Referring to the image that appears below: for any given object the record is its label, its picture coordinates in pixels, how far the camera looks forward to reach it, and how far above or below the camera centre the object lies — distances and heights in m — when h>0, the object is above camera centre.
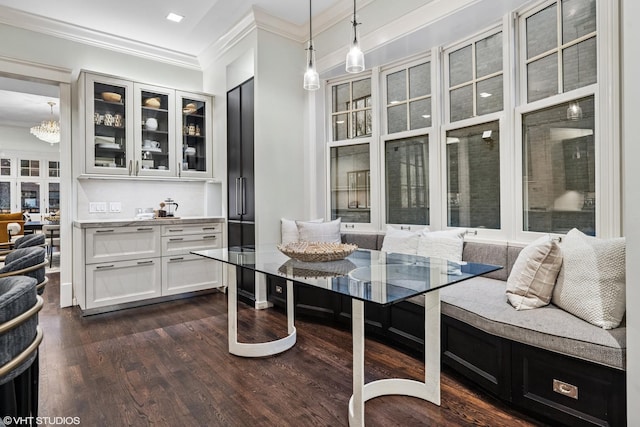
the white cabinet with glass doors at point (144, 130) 3.99 +1.02
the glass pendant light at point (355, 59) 2.31 +0.98
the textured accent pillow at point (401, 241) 3.14 -0.25
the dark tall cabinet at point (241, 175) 4.03 +0.46
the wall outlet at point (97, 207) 4.18 +0.11
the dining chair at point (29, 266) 1.47 -0.20
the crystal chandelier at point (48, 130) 6.92 +1.65
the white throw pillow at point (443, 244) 2.89 -0.26
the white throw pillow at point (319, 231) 3.74 -0.18
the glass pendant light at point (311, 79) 2.64 +0.99
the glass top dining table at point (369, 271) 1.54 -0.31
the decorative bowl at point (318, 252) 2.23 -0.23
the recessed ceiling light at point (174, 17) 3.78 +2.09
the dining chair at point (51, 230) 6.24 -0.23
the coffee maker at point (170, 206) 4.59 +0.12
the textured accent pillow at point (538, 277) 2.03 -0.37
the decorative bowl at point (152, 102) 4.30 +1.34
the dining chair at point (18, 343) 0.93 -0.35
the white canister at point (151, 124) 4.31 +1.09
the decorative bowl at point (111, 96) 4.04 +1.34
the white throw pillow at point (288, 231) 3.89 -0.18
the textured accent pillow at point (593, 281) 1.73 -0.35
